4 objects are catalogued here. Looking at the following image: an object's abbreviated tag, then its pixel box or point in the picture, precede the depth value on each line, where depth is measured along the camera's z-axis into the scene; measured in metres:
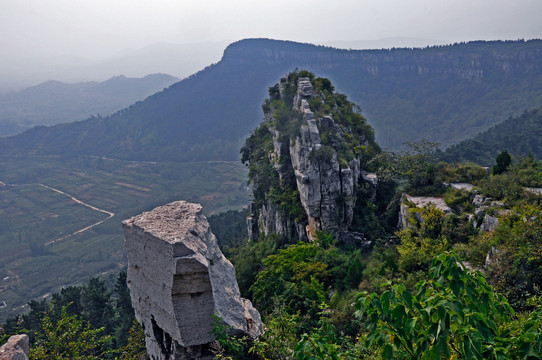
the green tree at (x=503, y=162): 23.28
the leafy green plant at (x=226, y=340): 8.47
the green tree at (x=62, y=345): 13.22
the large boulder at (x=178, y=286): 8.65
